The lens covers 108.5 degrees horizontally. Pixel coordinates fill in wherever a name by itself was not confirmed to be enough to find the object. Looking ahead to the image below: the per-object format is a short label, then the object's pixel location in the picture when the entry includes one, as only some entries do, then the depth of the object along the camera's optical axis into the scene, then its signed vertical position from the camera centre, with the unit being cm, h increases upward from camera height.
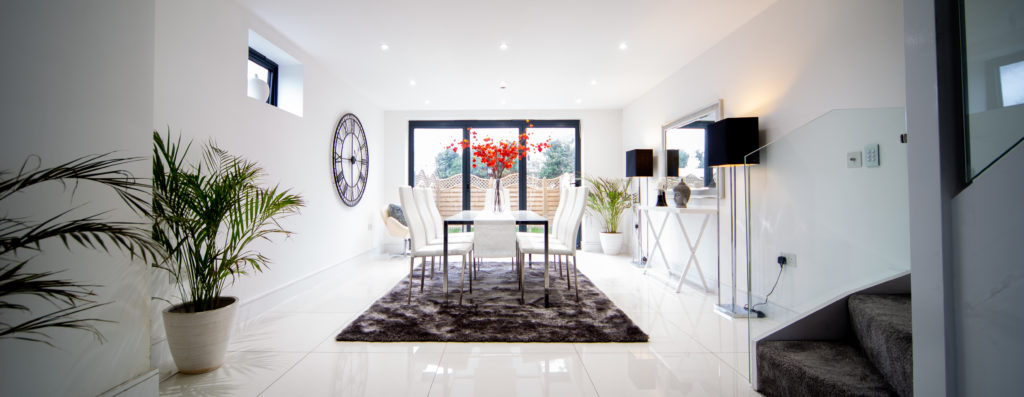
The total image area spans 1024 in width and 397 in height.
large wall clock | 424 +61
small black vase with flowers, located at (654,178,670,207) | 403 +10
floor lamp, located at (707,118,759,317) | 272 +48
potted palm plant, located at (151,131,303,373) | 178 -20
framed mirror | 353 +65
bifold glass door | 601 +70
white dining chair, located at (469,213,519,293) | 288 -23
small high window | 317 +126
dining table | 290 -10
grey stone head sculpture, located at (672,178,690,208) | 356 +13
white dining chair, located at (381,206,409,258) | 510 -27
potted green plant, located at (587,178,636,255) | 547 +5
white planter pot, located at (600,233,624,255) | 552 -53
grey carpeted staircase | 128 -62
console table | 327 -14
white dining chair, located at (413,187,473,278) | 359 -10
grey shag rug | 236 -80
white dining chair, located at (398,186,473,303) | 303 -27
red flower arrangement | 350 +53
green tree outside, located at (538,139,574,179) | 605 +82
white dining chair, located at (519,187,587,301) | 308 -26
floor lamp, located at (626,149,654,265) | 454 +55
